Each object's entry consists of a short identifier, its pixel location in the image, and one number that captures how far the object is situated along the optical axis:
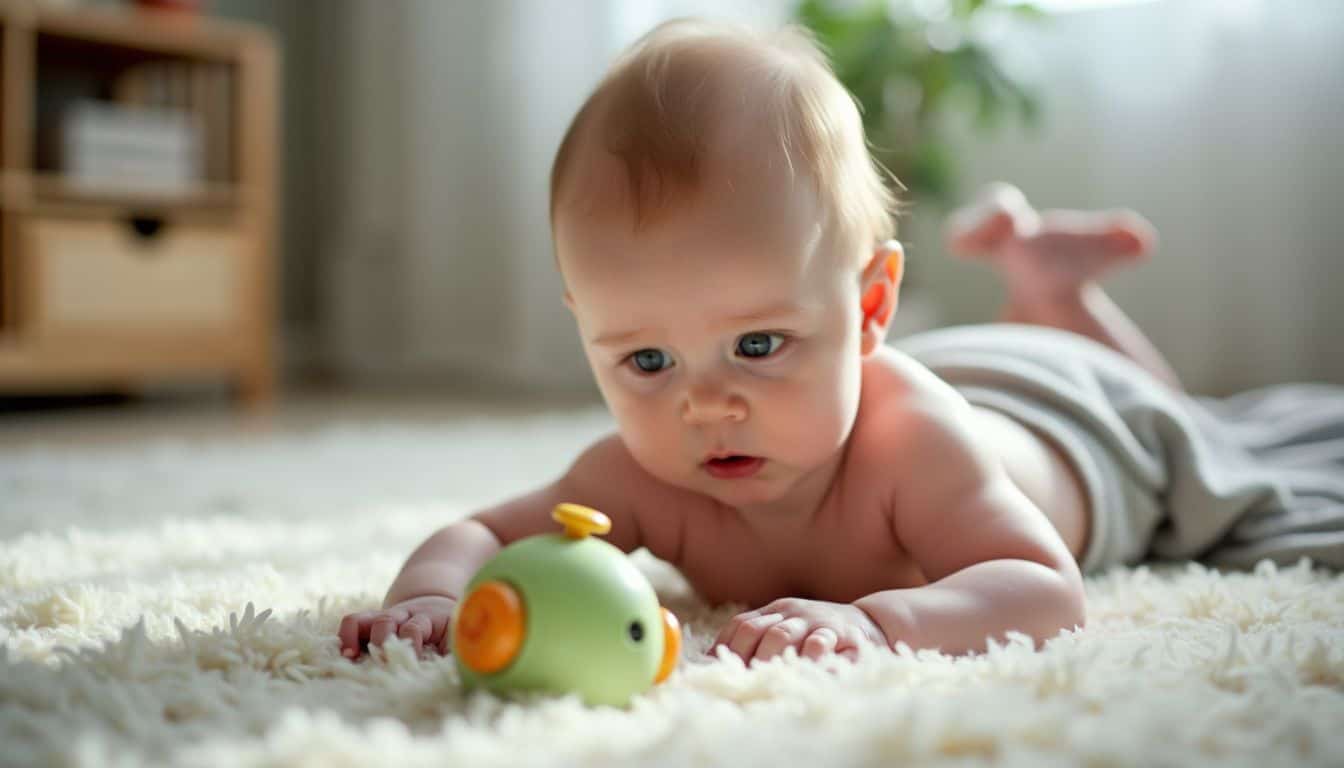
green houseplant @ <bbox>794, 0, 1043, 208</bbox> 2.16
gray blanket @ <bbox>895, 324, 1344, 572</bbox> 0.95
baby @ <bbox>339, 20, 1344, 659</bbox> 0.67
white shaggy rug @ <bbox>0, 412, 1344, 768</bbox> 0.47
